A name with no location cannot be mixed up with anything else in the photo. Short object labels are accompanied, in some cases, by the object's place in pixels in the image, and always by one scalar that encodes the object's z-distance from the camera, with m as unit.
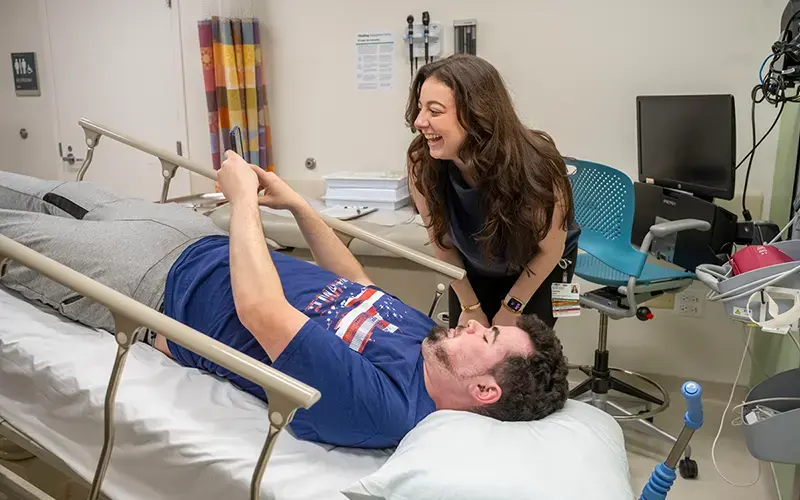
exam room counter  2.58
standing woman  1.53
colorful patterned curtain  3.15
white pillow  1.01
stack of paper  2.89
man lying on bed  1.20
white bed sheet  1.16
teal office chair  2.16
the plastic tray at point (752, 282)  1.34
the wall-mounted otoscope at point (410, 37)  2.98
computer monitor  2.20
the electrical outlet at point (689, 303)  2.78
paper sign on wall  3.08
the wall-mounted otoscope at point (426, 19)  2.95
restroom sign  3.97
